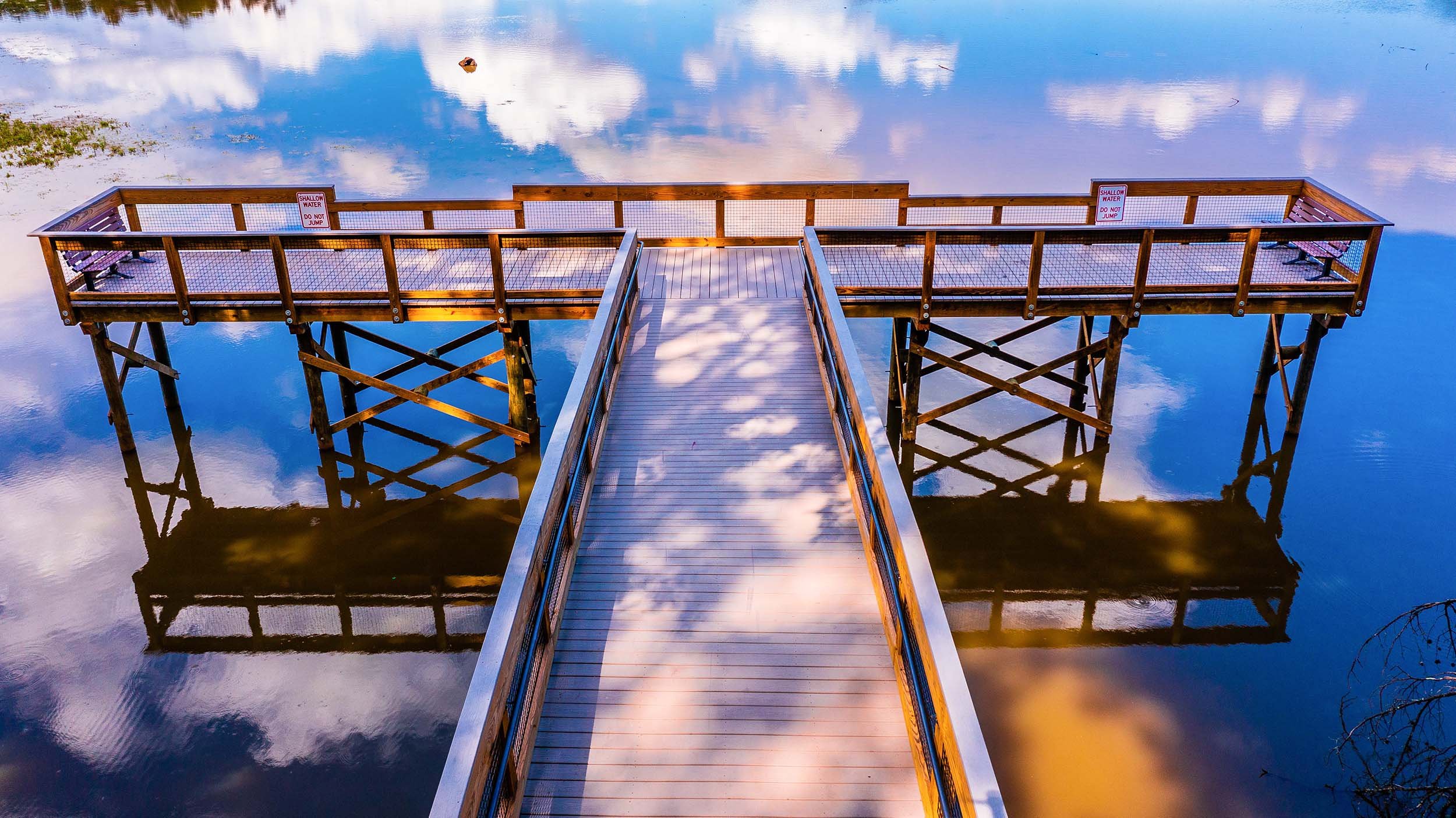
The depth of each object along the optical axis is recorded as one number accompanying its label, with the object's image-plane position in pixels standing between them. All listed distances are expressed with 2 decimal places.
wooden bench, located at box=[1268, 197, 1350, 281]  13.22
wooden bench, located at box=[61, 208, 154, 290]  12.91
